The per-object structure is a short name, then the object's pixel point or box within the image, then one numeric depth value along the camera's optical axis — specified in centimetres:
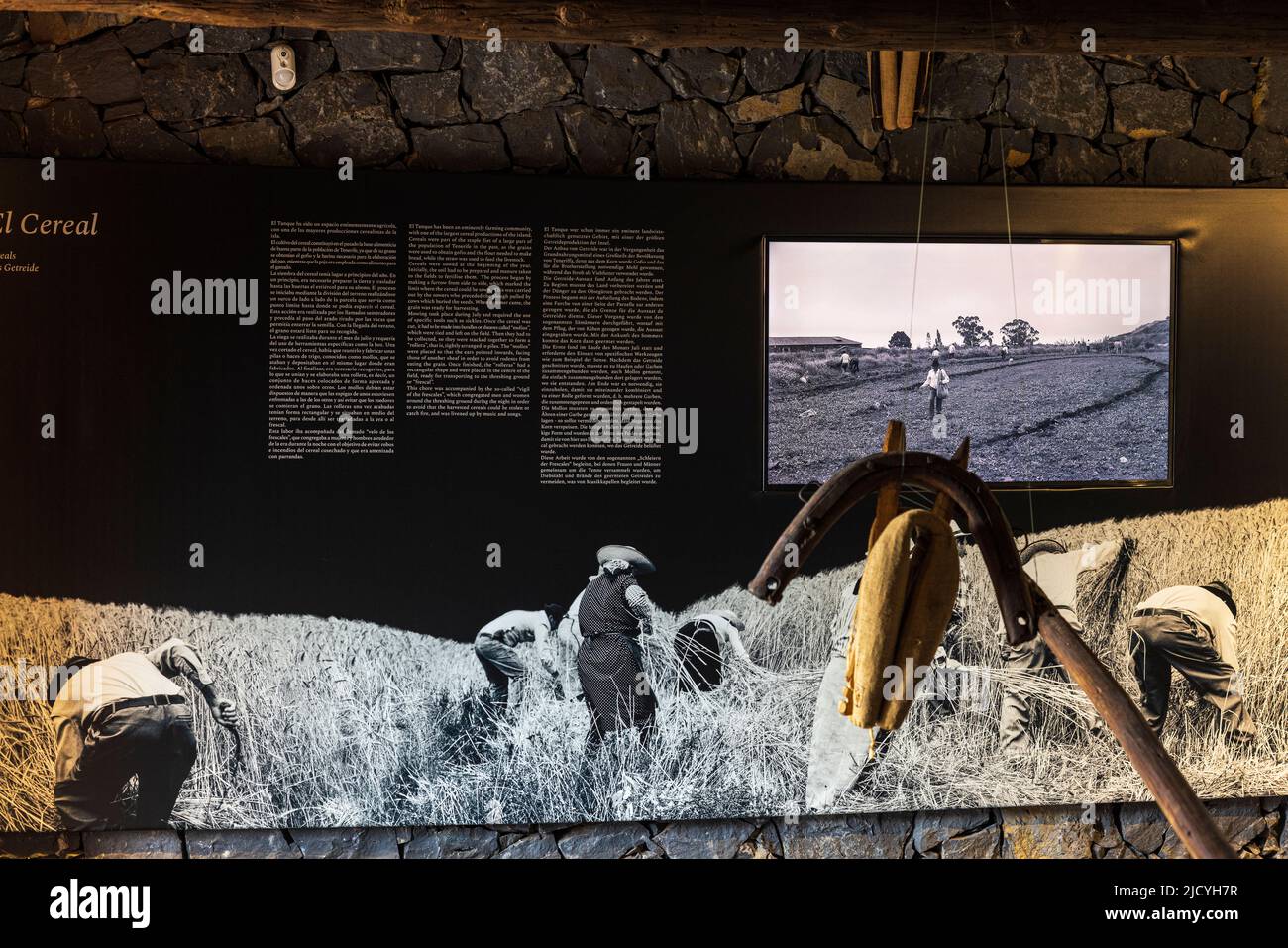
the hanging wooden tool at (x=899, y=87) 362
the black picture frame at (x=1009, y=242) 379
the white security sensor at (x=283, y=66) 365
